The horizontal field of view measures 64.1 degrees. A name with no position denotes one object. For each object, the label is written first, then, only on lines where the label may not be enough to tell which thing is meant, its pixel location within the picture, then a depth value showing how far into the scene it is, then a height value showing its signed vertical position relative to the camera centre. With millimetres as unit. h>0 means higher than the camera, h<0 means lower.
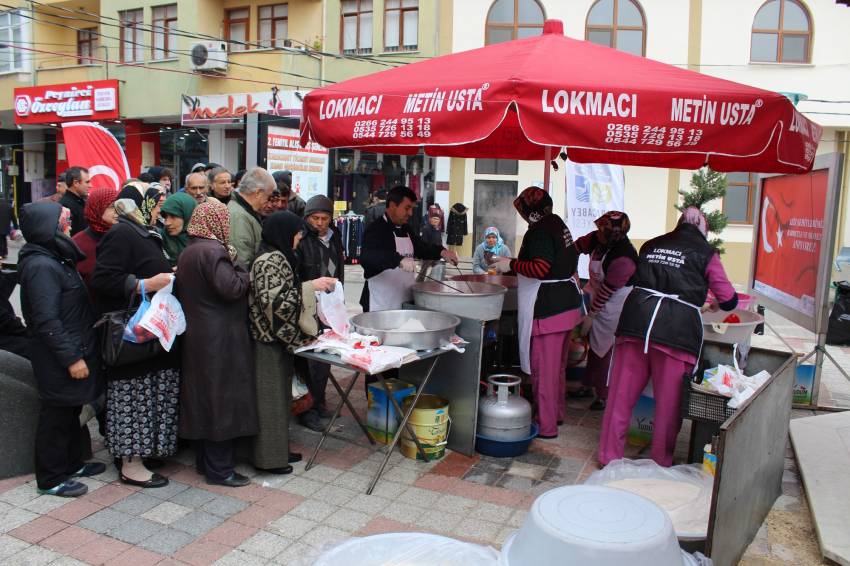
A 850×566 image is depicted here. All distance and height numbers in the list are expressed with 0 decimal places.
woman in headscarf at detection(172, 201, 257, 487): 3734 -835
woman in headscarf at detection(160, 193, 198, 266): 4516 -163
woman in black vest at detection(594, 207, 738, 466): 4031 -627
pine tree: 13430 +408
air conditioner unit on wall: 17297 +3586
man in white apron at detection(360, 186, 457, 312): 5082 -370
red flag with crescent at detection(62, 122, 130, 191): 8008 +493
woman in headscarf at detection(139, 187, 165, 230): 5145 -75
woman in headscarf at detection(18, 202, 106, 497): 3498 -759
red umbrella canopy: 3572 +549
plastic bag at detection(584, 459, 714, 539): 3240 -1457
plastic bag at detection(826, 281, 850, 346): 8891 -1375
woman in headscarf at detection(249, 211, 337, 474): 3881 -730
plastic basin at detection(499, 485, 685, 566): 1917 -934
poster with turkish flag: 5406 -195
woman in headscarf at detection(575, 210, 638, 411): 5160 -567
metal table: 3886 -1189
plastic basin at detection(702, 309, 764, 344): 4414 -762
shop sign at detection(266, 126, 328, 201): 10125 +606
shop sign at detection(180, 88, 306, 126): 16781 +2327
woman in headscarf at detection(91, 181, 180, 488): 3783 -1028
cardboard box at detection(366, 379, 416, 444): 4543 -1404
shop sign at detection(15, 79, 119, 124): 19156 +2603
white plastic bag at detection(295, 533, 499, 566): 2318 -1205
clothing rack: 15797 -685
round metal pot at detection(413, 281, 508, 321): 4523 -645
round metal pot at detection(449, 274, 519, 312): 5457 -644
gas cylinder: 4457 -1365
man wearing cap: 4730 -404
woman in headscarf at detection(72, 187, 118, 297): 4156 -175
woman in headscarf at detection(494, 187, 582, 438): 4680 -618
